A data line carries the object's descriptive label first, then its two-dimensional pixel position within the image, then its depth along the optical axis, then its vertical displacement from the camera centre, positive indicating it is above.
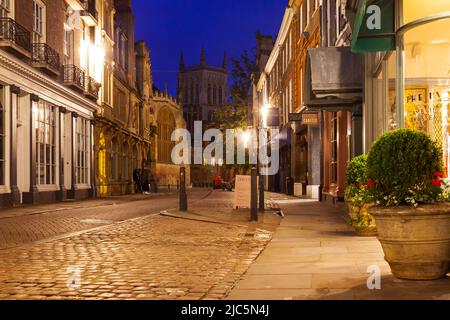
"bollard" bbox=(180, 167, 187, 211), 18.02 -0.70
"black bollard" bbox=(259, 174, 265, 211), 16.94 -0.73
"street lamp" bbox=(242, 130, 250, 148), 36.51 +1.80
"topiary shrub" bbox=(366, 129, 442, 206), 5.84 -0.01
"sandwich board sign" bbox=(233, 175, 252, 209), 16.64 -0.69
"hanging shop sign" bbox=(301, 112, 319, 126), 23.94 +1.83
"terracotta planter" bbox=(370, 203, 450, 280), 5.75 -0.67
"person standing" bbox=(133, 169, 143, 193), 41.97 -0.80
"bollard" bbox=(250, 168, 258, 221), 14.28 -0.70
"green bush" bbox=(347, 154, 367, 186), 10.99 -0.06
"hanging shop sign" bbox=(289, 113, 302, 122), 25.16 +2.04
